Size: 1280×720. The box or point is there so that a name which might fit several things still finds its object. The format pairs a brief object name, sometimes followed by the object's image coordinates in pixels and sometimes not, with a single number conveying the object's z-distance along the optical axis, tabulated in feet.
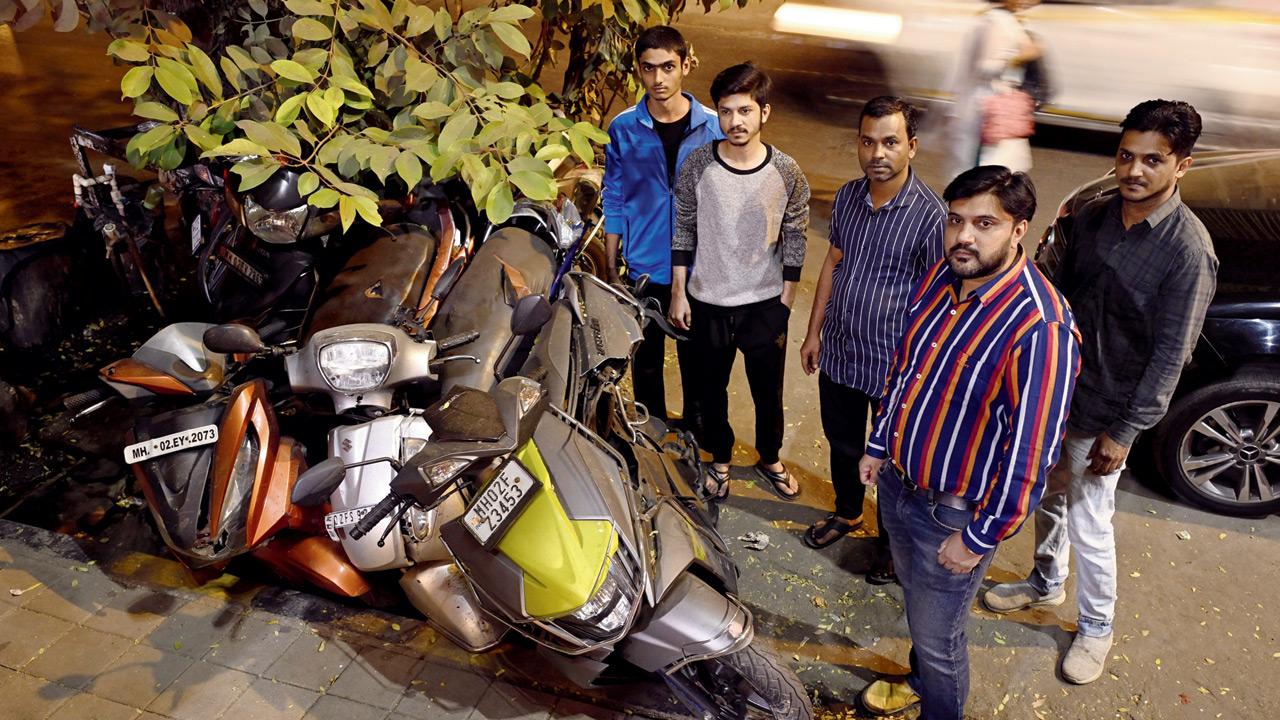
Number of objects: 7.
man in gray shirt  8.41
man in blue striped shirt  9.77
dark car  11.97
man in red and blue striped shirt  7.06
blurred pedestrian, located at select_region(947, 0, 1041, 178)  16.14
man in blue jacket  11.87
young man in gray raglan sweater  11.14
